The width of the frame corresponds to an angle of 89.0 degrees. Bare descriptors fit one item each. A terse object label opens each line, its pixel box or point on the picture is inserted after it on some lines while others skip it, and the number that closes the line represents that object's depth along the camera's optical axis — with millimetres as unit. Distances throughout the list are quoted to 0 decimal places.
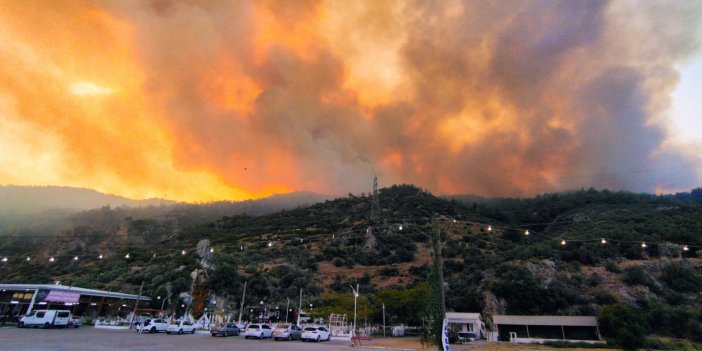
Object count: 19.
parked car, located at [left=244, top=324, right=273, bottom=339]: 34250
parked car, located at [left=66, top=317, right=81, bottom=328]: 37394
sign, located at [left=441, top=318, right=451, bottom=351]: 16031
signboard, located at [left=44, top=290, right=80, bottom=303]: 41184
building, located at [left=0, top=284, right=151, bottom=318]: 41906
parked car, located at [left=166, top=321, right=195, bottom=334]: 35719
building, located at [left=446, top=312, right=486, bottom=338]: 51984
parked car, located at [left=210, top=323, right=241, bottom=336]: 34594
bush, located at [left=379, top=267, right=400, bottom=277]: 82975
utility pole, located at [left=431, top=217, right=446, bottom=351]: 17194
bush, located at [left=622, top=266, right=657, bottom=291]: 60081
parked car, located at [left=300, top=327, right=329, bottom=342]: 35203
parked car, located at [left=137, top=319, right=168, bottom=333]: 35094
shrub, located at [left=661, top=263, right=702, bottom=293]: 58188
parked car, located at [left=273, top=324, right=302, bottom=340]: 34094
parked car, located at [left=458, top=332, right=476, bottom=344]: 42781
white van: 34034
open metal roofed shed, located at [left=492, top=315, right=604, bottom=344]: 45812
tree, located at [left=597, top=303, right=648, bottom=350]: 35844
